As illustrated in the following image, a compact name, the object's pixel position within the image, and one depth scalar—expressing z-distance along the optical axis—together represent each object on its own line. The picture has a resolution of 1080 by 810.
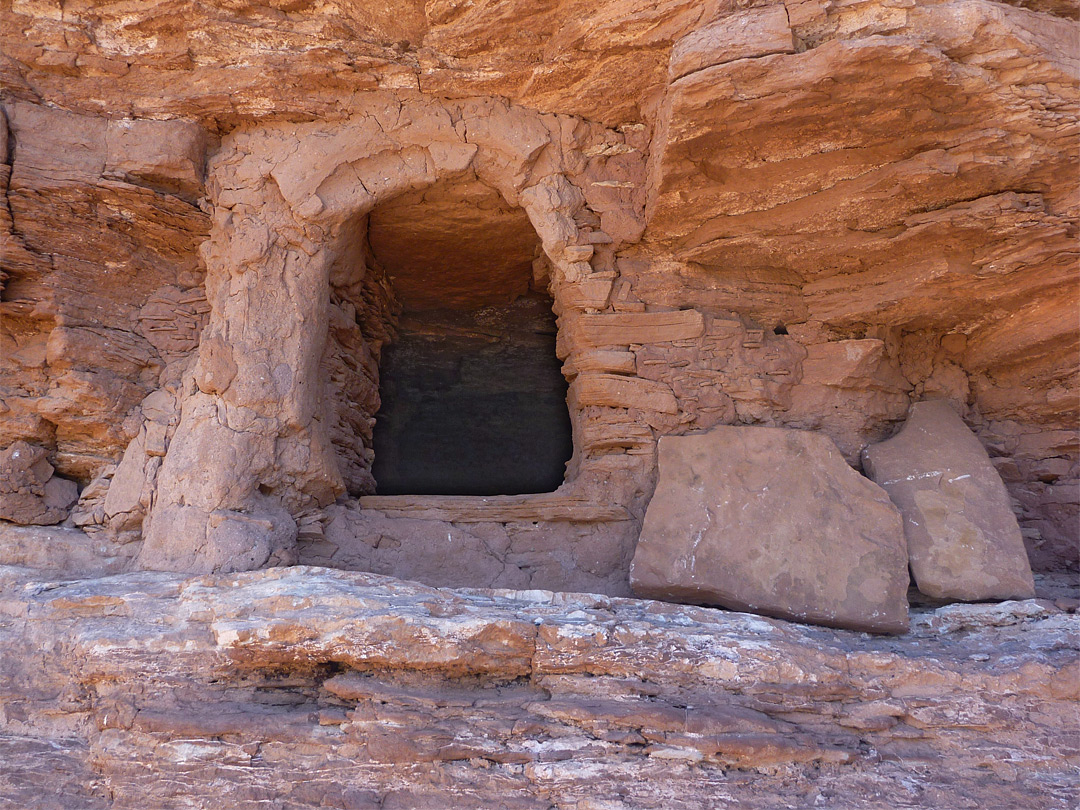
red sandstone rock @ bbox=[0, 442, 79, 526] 3.64
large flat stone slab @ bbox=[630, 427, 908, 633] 3.20
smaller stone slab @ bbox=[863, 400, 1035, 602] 3.32
